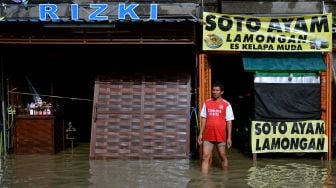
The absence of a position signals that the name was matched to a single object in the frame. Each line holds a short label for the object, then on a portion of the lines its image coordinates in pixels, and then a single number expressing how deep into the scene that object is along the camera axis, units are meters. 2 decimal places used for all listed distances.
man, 9.32
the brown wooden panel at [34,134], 11.55
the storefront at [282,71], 10.62
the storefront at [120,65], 10.52
